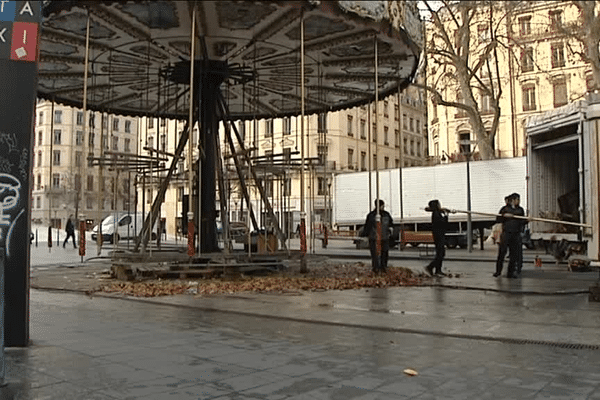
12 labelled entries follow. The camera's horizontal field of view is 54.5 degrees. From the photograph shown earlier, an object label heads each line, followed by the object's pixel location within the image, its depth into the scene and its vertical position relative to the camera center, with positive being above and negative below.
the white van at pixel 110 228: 37.32 -0.05
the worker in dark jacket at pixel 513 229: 12.64 -0.10
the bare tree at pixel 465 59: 29.20 +8.63
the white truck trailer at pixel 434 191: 27.75 +1.75
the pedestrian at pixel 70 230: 32.62 -0.14
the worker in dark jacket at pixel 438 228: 13.28 -0.07
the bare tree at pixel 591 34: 24.82 +8.25
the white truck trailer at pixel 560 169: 11.84 +1.44
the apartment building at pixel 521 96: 48.44 +11.95
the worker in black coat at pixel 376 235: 13.02 -0.22
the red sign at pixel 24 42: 5.55 +1.78
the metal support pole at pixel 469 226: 24.30 -0.06
